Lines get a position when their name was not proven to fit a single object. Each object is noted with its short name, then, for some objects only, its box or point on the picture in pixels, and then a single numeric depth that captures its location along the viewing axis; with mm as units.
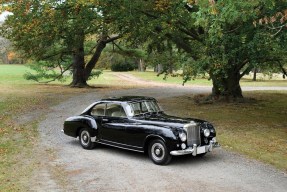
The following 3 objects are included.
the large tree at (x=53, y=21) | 17000
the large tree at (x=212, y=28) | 10188
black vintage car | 9492
